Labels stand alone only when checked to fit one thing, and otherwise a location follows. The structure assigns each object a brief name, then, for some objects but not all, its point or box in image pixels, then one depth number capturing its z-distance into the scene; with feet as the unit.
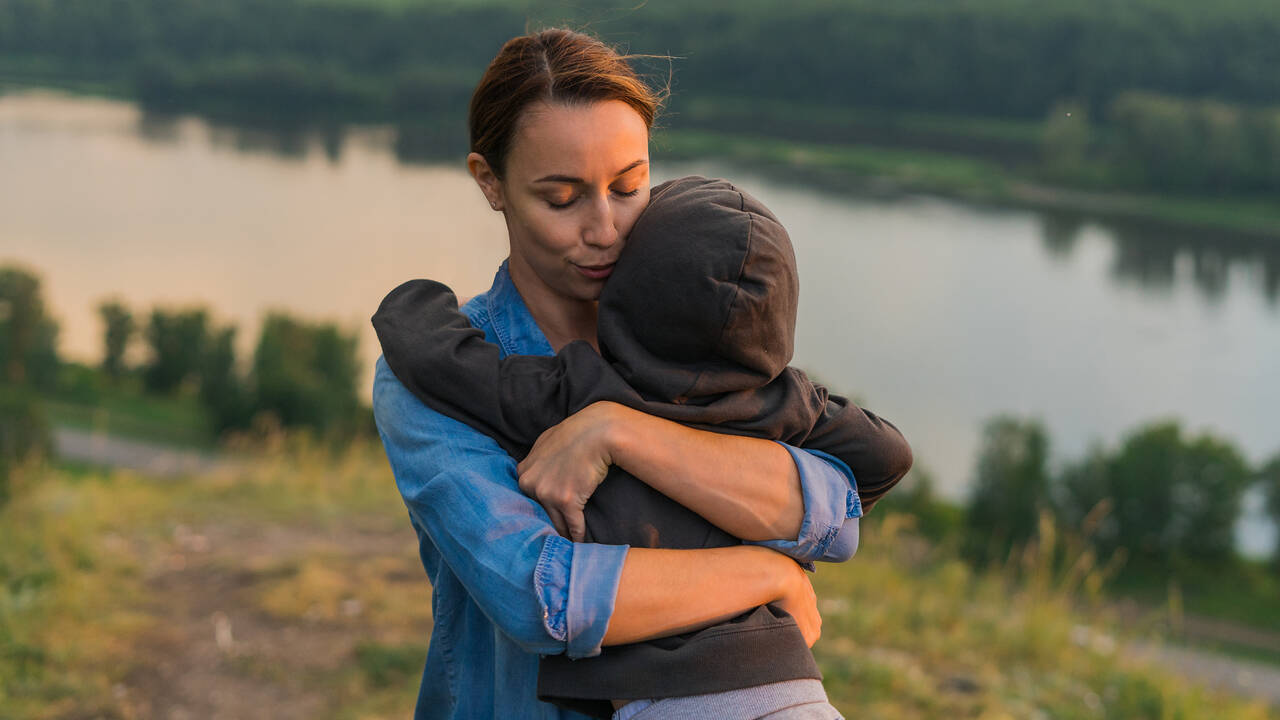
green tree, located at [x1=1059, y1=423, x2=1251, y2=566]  95.20
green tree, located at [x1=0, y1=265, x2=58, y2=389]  125.70
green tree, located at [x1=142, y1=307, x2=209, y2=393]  135.33
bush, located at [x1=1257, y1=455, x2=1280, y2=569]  98.07
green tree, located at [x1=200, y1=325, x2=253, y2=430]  118.52
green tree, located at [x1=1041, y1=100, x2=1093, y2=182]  161.38
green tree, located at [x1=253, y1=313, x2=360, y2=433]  118.01
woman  3.93
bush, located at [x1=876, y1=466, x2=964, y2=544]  92.27
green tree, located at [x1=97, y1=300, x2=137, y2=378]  135.33
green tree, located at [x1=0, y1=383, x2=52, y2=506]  72.02
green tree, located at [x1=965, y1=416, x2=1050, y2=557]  96.53
